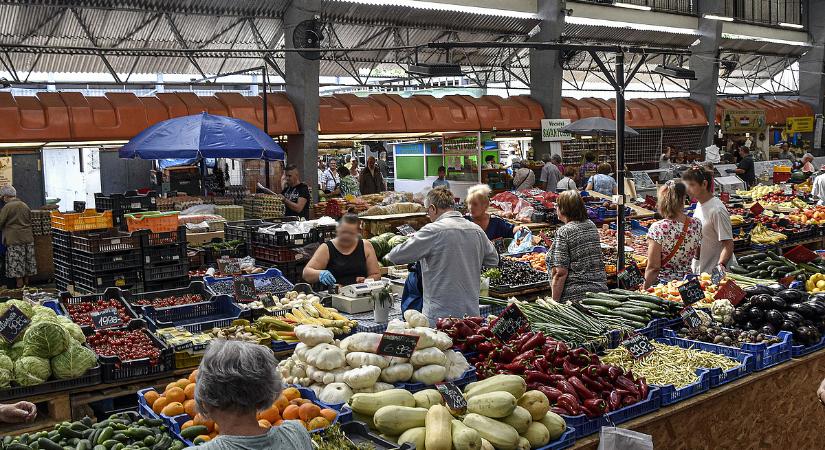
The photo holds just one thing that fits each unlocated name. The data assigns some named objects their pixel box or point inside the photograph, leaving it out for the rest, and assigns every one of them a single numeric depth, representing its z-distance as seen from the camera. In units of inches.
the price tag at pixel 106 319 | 216.2
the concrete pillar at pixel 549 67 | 732.0
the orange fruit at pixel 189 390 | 152.3
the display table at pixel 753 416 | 165.5
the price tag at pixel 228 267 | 301.1
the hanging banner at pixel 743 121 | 946.1
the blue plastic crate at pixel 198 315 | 229.5
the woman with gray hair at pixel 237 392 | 85.7
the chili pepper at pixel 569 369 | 161.3
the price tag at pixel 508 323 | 178.9
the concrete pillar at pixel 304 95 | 585.6
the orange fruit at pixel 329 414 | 140.9
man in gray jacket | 200.7
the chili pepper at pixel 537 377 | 159.8
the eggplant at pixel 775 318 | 209.6
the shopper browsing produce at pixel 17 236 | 452.1
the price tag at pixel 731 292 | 218.8
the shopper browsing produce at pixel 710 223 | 265.1
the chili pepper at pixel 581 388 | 155.0
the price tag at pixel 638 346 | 179.8
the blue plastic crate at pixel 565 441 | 141.9
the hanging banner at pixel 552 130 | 716.7
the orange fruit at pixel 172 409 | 146.9
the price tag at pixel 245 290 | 242.5
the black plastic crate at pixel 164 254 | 310.3
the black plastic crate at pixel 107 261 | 299.3
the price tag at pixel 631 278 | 241.1
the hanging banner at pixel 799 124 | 1040.8
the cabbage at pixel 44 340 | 180.5
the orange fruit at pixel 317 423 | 136.5
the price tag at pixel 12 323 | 179.9
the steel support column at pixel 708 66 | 907.4
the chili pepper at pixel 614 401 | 154.3
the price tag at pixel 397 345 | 155.7
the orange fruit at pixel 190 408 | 145.9
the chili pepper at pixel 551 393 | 154.1
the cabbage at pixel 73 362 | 181.4
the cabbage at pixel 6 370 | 173.5
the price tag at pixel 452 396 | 140.3
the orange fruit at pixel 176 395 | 152.0
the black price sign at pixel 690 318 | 204.1
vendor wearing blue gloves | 260.8
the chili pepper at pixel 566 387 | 155.3
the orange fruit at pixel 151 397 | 155.8
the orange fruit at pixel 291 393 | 148.6
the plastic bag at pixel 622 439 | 142.4
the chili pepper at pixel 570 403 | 150.8
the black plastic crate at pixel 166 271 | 311.0
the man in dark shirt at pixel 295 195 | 452.1
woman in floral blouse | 250.1
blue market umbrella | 358.0
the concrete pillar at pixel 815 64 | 1076.5
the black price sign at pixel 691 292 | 207.5
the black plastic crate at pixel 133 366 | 189.8
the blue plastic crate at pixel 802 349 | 202.8
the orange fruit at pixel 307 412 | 139.3
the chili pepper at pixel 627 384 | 160.1
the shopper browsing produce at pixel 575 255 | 228.1
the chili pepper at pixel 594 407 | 151.3
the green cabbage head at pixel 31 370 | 176.1
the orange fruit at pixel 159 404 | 150.9
